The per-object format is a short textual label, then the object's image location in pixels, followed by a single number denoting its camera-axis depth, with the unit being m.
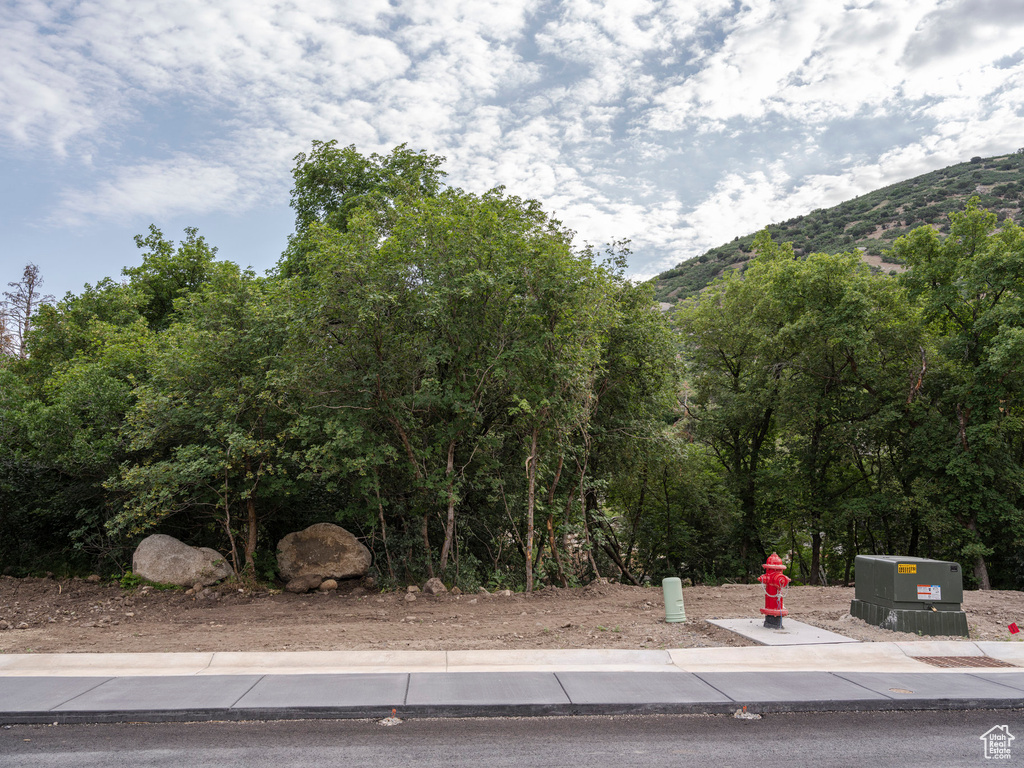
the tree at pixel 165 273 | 23.05
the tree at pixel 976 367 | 17.84
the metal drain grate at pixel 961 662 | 7.93
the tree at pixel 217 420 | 12.31
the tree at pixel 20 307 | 32.56
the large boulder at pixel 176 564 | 13.25
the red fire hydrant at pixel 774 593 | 9.36
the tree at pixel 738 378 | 22.98
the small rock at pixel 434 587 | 12.63
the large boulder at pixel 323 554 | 13.69
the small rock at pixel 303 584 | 13.34
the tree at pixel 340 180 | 18.53
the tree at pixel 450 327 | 11.59
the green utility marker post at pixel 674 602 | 10.06
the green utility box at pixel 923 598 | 9.30
